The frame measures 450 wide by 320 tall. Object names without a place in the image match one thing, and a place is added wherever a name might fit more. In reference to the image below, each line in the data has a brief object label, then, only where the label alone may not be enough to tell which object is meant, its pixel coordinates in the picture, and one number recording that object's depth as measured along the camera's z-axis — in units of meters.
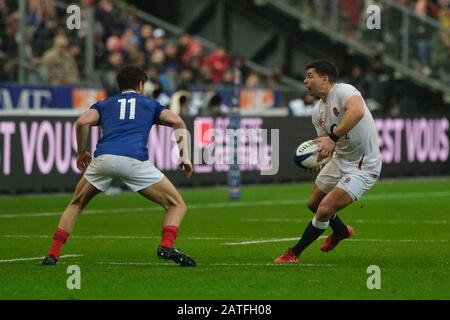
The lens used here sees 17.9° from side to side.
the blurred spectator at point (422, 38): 36.22
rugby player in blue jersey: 14.28
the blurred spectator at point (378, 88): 32.91
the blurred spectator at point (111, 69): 29.27
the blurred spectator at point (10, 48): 29.36
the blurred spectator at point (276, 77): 33.44
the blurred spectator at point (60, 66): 29.14
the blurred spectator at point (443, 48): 36.00
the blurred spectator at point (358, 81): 32.70
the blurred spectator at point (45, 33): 30.20
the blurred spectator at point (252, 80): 32.24
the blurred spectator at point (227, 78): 33.25
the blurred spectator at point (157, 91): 27.82
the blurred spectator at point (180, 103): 28.47
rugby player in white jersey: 14.92
